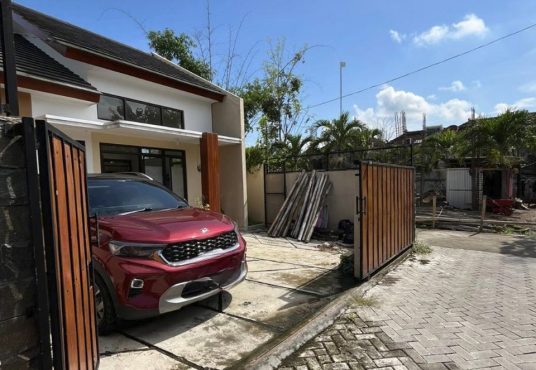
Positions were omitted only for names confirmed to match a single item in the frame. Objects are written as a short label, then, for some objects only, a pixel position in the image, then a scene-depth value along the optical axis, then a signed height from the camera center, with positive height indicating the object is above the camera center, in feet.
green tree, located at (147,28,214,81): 58.65 +20.21
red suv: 11.21 -3.06
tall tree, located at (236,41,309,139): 59.77 +11.42
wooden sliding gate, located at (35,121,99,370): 5.45 -1.37
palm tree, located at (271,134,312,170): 53.36 +3.16
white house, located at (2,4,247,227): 23.52 +5.38
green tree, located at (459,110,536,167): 46.09 +3.10
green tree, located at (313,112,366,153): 52.85 +4.63
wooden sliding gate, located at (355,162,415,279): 17.17 -2.93
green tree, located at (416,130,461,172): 62.64 +1.90
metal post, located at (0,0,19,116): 5.51 +1.84
